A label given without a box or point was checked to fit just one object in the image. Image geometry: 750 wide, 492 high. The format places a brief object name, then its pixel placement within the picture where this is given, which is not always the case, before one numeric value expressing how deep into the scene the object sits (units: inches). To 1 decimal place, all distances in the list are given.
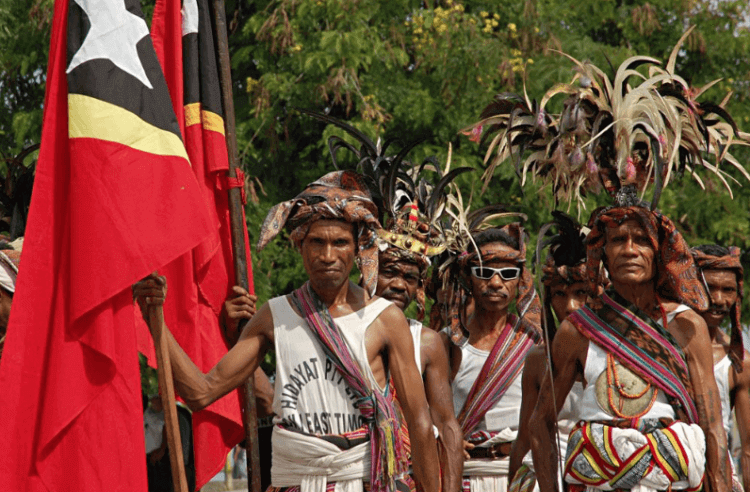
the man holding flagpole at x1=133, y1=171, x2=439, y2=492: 547.2
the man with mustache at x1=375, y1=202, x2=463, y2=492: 633.6
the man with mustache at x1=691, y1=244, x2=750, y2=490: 783.7
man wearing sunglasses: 749.9
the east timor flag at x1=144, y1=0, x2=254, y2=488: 610.5
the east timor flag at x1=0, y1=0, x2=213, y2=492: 509.0
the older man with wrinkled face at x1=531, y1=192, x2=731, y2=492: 562.3
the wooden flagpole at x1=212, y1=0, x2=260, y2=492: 589.9
